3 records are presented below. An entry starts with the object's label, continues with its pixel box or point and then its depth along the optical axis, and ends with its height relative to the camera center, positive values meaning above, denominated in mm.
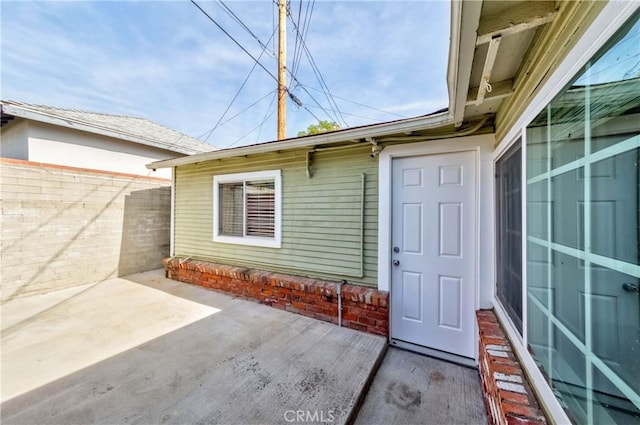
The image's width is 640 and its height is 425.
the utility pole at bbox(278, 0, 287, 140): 6055 +3645
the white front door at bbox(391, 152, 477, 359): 2756 -432
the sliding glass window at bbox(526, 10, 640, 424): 791 -88
